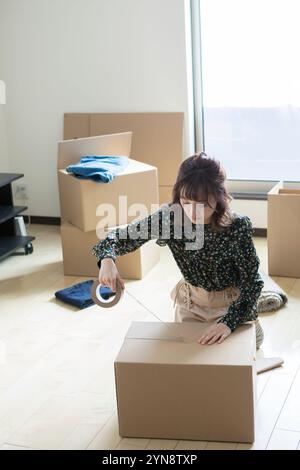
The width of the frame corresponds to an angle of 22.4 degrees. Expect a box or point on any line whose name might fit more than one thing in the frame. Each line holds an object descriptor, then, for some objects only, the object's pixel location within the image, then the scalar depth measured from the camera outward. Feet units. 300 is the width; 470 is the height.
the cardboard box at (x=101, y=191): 12.39
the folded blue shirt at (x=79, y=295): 11.68
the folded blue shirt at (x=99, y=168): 12.19
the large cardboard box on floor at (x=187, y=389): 7.51
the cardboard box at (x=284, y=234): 12.09
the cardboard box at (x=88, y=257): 12.74
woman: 7.97
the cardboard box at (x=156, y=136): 14.42
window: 13.76
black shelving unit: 13.79
